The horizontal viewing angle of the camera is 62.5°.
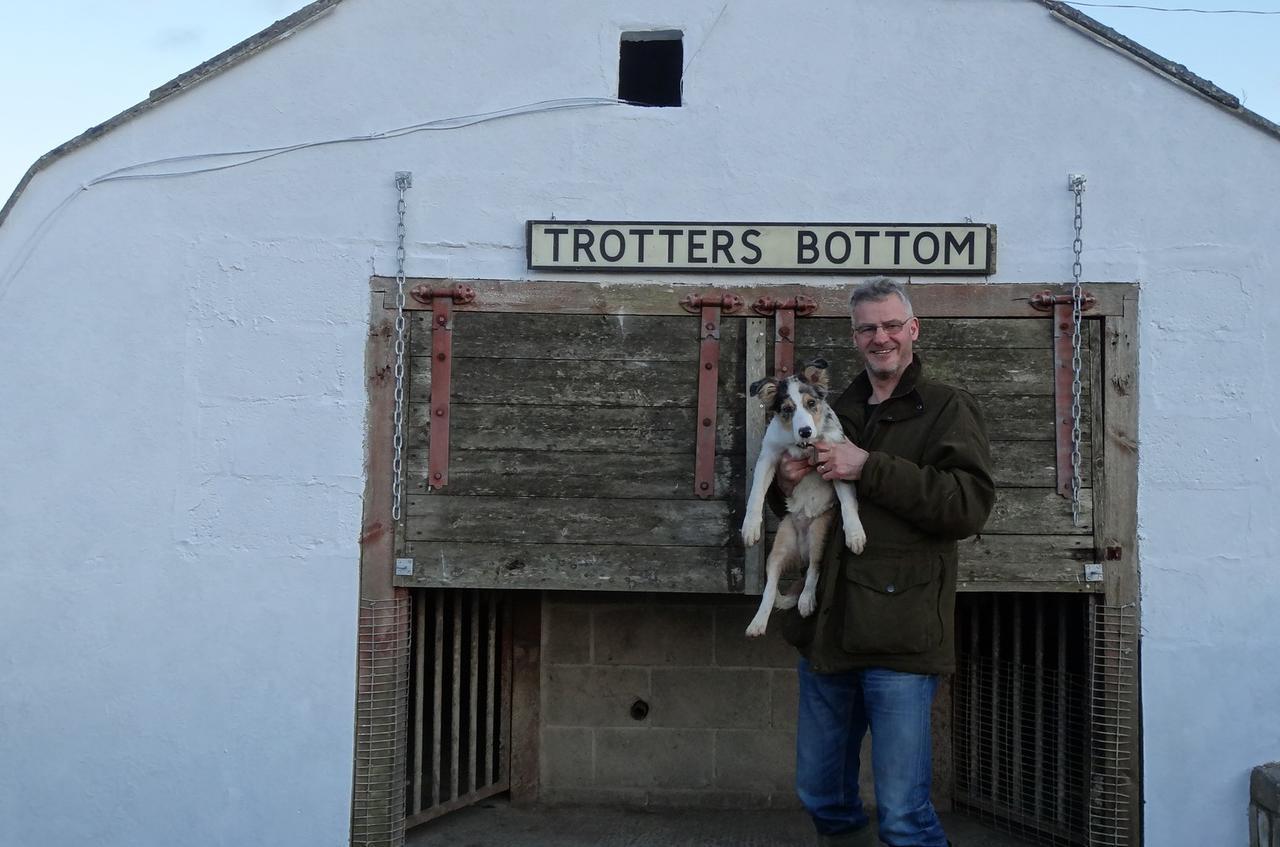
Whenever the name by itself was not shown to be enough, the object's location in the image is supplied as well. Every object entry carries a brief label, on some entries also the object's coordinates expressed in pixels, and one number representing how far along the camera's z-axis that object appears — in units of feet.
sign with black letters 15.70
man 11.49
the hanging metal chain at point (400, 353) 15.94
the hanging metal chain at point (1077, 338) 15.55
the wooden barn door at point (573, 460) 15.93
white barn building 15.47
